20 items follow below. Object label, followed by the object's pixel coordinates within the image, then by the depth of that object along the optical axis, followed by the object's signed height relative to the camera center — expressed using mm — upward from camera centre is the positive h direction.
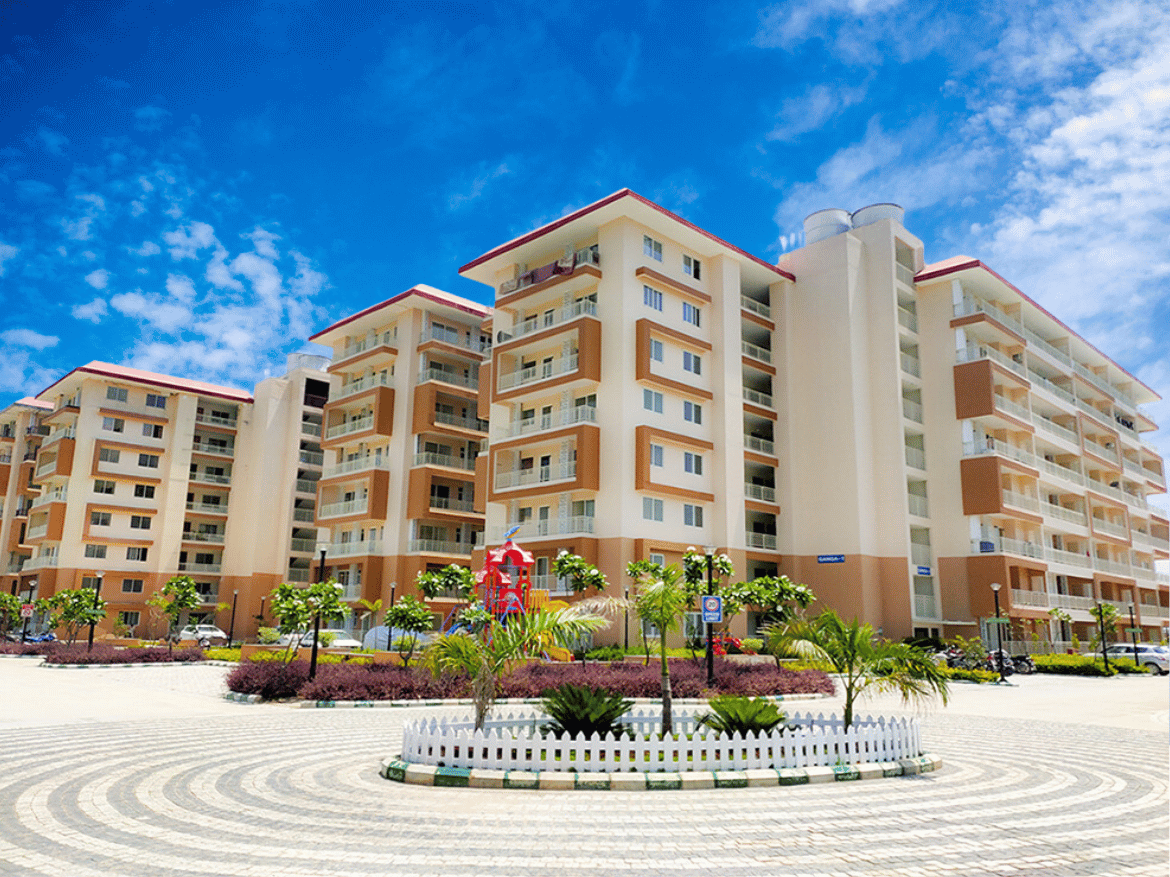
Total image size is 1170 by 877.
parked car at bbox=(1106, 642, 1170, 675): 41625 -1112
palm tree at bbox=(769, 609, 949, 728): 13109 -466
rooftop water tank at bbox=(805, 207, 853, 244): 54156 +24850
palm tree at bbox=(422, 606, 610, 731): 12742 -399
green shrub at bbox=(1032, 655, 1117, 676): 39688 -1470
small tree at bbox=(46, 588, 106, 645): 41906 +305
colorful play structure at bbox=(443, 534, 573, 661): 33125 +1416
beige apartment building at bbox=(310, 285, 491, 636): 55844 +11779
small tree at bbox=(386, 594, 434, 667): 29422 +96
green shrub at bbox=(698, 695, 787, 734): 12336 -1254
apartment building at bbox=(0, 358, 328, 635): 66562 +9873
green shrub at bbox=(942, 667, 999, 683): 34328 -1754
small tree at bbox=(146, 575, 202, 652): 52219 +974
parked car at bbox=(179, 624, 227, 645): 55812 -1306
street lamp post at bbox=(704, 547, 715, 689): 23452 -722
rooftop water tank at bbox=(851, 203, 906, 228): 54094 +25562
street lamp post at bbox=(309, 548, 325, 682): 24641 -1203
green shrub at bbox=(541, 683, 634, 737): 12484 -1259
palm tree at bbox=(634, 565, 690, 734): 15586 +394
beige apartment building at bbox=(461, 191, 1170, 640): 45812 +12044
